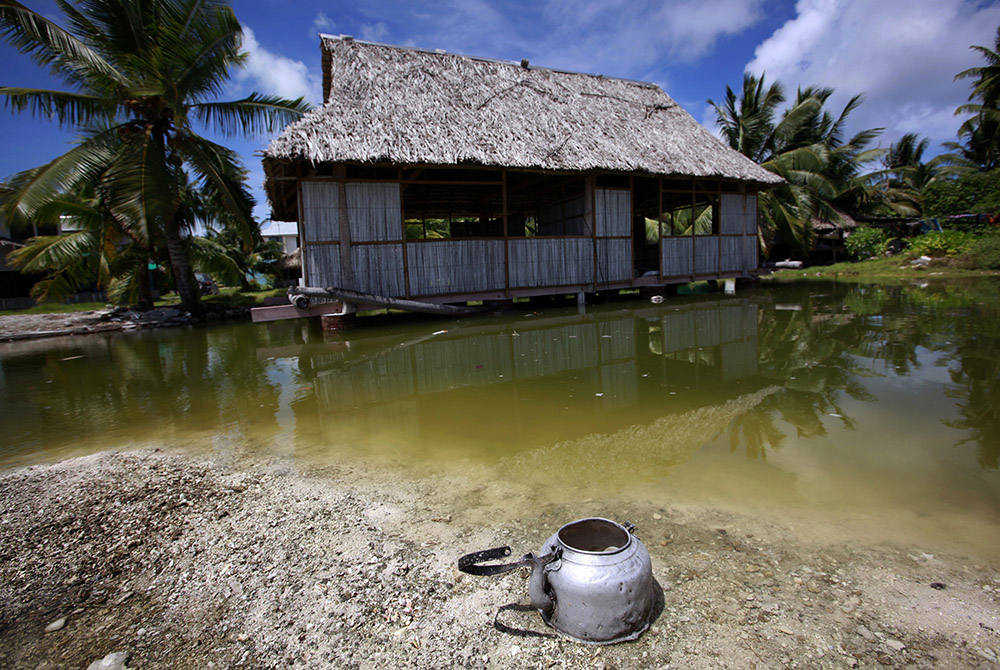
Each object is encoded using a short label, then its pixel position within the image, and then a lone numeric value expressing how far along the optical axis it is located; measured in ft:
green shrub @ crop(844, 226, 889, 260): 64.90
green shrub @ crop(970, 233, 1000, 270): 48.73
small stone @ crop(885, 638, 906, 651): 5.19
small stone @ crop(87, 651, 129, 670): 5.40
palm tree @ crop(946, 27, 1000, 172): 71.00
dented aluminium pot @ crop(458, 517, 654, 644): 5.33
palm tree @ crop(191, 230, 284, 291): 48.16
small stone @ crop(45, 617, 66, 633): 6.03
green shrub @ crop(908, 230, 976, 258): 56.34
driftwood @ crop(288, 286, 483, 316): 28.12
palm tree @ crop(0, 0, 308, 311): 32.14
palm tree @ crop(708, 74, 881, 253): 59.57
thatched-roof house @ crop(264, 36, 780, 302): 29.55
